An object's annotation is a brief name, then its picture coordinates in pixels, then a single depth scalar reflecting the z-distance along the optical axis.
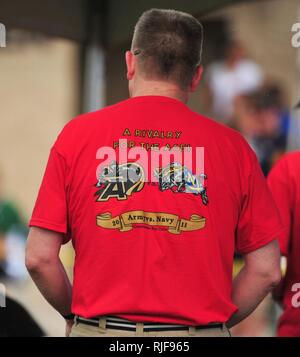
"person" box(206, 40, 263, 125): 14.80
